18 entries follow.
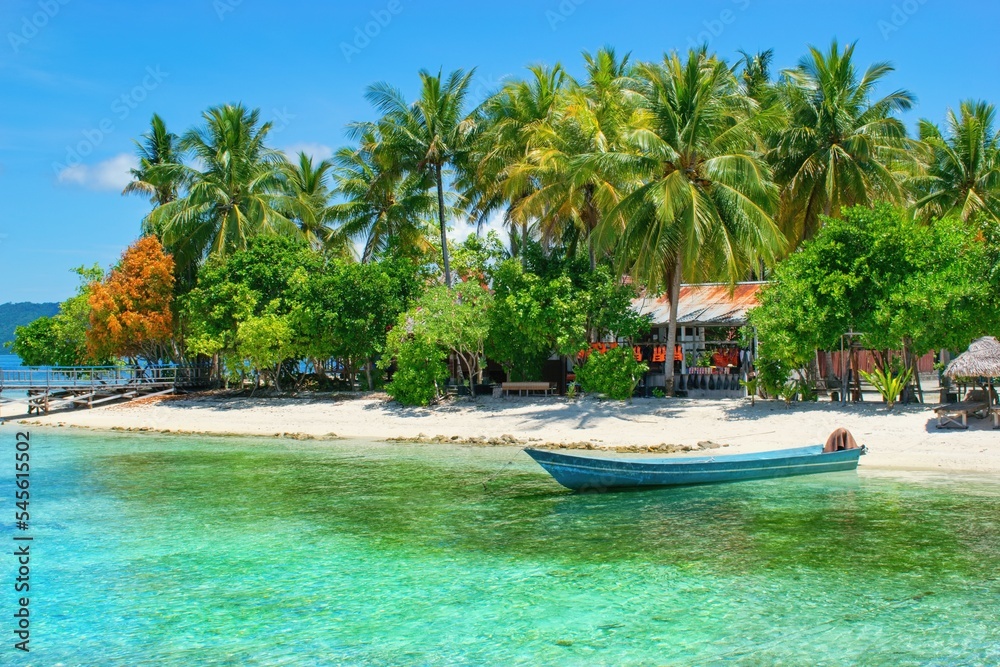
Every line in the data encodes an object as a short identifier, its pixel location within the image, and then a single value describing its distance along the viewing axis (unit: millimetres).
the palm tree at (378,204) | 31375
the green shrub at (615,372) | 24859
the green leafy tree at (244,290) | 30984
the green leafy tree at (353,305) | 29203
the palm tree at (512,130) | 28812
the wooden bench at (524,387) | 26594
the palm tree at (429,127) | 29516
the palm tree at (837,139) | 25922
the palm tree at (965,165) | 28077
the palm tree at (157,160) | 38188
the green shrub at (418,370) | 26828
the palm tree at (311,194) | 37625
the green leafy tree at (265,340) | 29484
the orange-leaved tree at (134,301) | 33125
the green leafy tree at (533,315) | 25156
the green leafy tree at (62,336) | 38688
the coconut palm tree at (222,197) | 34125
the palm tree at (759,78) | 31219
